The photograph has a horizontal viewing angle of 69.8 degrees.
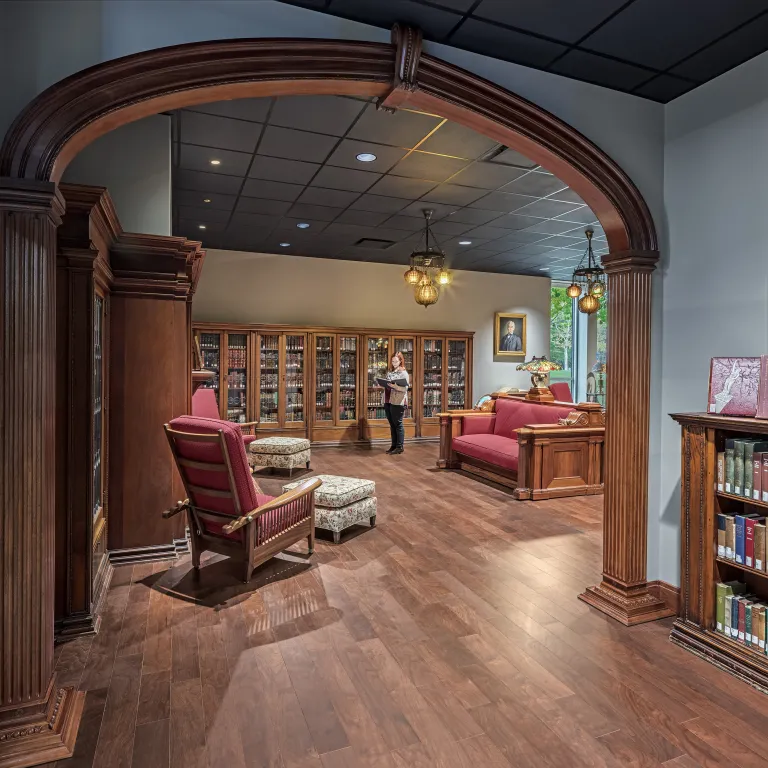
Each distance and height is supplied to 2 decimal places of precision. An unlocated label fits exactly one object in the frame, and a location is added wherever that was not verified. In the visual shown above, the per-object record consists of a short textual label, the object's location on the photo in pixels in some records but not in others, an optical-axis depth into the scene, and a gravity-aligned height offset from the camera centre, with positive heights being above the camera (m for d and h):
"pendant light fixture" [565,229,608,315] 7.31 +1.19
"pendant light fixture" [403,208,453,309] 6.96 +1.28
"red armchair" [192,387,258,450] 6.26 -0.39
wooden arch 2.09 +0.74
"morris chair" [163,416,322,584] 3.33 -0.85
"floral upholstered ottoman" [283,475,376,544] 4.55 -1.13
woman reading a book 8.84 -0.41
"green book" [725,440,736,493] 2.80 -0.47
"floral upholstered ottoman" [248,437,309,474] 7.09 -1.05
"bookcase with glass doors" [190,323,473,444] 9.04 -0.07
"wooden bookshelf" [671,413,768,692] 2.81 -0.90
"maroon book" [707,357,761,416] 2.80 -0.05
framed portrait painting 11.34 +0.81
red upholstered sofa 6.13 -0.92
